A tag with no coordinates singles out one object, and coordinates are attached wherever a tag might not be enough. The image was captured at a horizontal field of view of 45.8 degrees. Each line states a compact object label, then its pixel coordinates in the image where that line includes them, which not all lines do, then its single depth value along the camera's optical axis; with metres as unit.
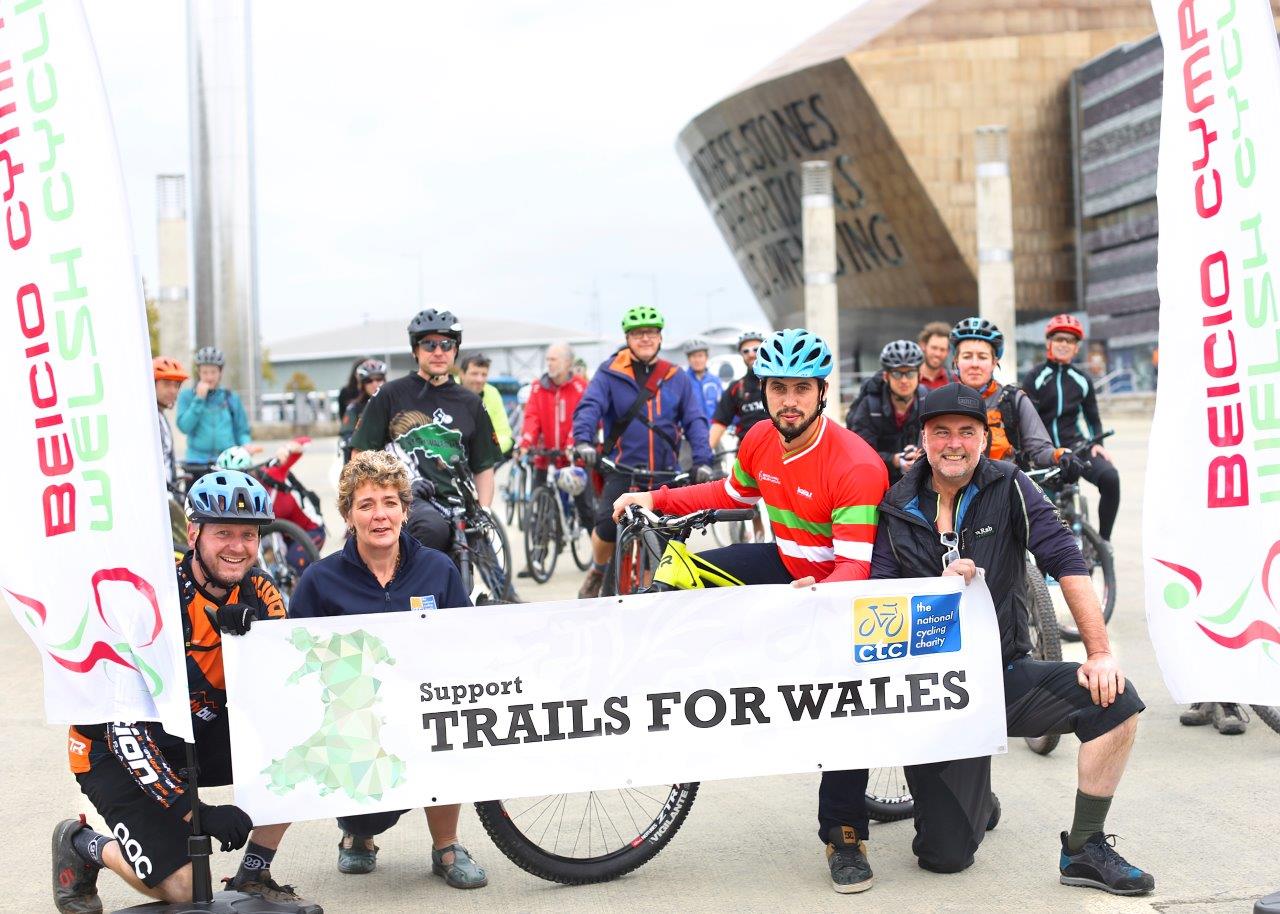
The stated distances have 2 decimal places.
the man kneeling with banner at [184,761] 4.45
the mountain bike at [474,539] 9.00
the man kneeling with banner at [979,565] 4.96
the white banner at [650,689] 4.87
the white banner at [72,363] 4.24
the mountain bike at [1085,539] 9.42
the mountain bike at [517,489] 16.23
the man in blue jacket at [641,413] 10.06
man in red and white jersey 5.23
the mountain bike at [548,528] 13.41
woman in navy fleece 5.07
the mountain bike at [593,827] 5.09
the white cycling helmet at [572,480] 11.32
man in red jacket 13.97
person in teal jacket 11.84
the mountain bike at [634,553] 6.59
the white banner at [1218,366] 4.54
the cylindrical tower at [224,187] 43.59
